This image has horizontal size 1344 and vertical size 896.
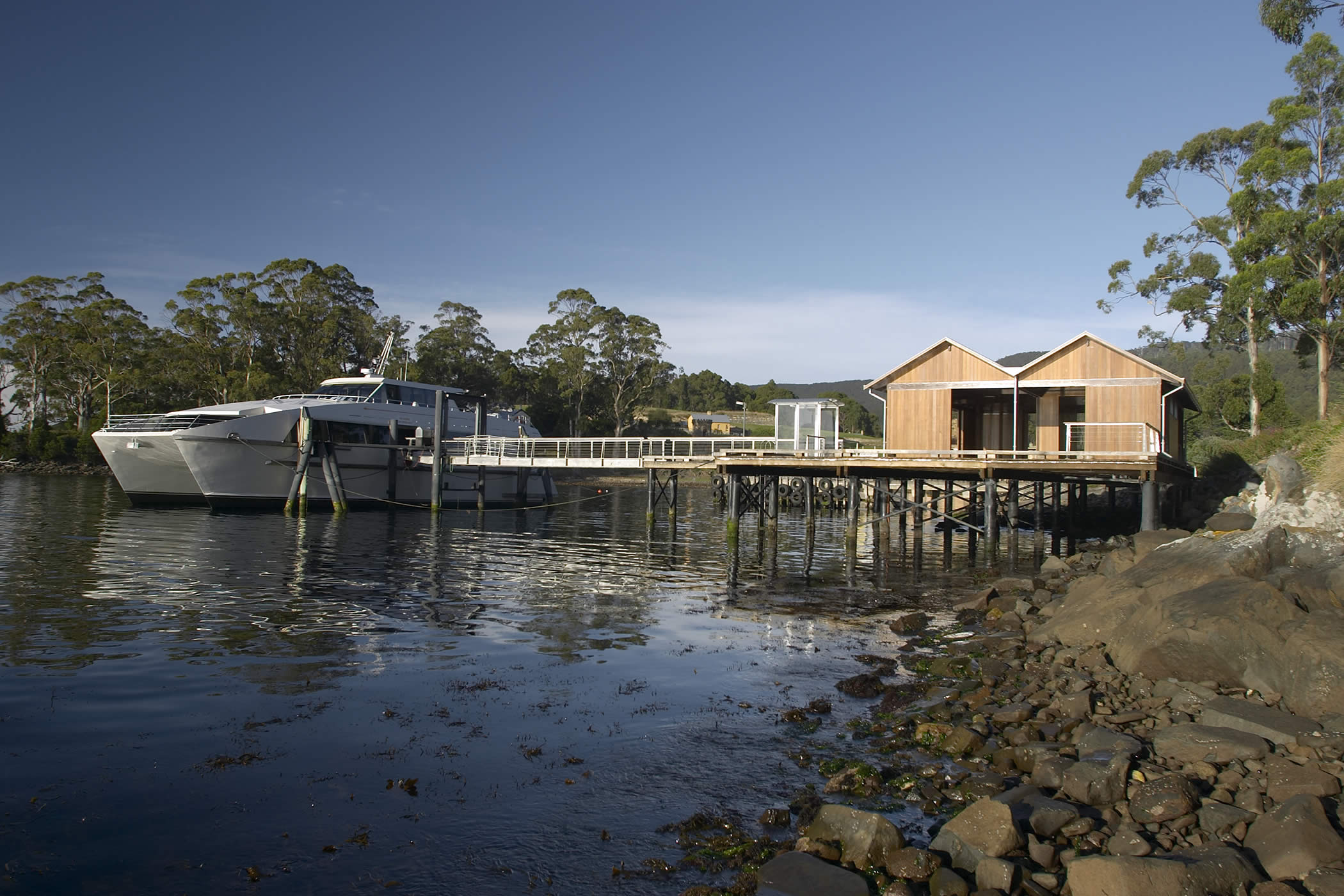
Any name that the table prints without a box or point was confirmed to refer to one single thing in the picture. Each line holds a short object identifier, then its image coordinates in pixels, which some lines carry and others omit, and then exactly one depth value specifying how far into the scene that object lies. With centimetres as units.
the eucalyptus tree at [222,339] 6550
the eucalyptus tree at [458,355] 8038
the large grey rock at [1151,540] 1695
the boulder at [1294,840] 561
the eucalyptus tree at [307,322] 6919
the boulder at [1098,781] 711
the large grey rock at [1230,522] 1778
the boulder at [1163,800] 664
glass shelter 2791
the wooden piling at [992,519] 2172
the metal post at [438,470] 3909
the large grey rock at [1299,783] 659
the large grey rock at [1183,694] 901
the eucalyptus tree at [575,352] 8025
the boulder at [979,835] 619
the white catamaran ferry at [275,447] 3509
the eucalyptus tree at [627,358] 8088
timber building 2425
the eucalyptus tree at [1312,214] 3306
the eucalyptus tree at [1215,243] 3753
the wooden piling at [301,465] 3656
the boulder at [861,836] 631
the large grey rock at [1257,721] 765
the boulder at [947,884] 577
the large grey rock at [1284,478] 1628
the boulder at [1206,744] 748
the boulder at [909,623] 1503
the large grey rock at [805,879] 591
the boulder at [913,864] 608
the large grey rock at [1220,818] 636
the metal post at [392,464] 4184
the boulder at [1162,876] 543
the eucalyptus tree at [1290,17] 1944
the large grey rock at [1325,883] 537
